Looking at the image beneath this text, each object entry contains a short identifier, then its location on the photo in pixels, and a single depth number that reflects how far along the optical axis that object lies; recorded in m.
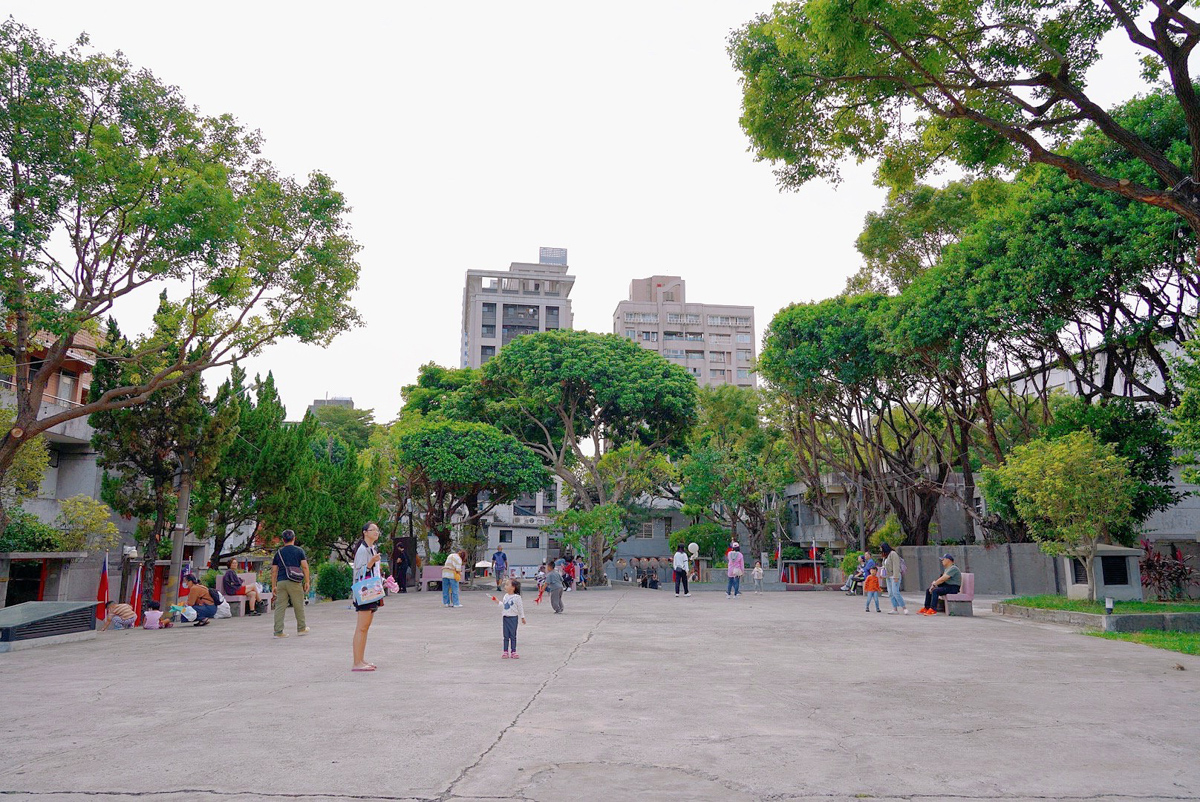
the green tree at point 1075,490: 16.62
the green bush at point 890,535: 34.84
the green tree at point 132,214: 13.55
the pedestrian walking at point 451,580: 21.28
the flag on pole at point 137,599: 16.16
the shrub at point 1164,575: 20.83
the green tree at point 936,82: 10.30
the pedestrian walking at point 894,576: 19.56
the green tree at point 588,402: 35.91
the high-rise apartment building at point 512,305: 82.75
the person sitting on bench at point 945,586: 18.89
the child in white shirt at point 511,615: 10.55
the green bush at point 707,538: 49.09
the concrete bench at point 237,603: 18.67
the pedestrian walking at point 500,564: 32.09
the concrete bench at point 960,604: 18.78
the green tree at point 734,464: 40.50
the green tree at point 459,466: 33.03
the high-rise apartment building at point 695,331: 93.94
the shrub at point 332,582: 25.00
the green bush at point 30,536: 16.56
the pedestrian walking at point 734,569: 24.97
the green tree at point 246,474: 20.70
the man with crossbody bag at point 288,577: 13.02
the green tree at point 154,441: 17.06
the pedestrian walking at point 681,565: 25.70
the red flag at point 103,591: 15.29
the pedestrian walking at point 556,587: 18.36
